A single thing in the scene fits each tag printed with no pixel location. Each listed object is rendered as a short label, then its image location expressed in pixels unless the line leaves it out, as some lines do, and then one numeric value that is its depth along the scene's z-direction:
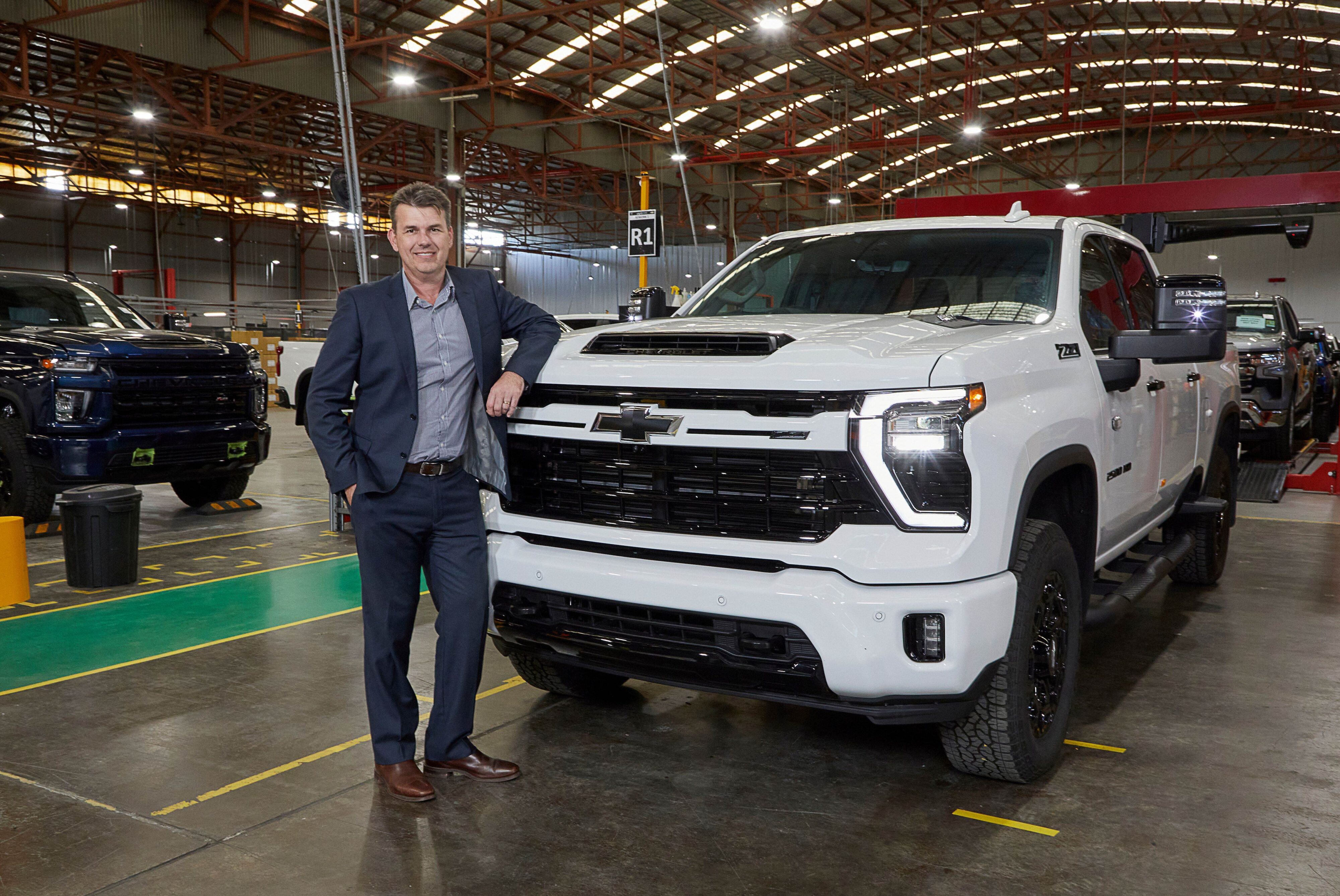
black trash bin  6.24
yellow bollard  5.86
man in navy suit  3.23
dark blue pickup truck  7.57
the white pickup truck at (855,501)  2.84
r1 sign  12.82
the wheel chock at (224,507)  9.41
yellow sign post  14.61
